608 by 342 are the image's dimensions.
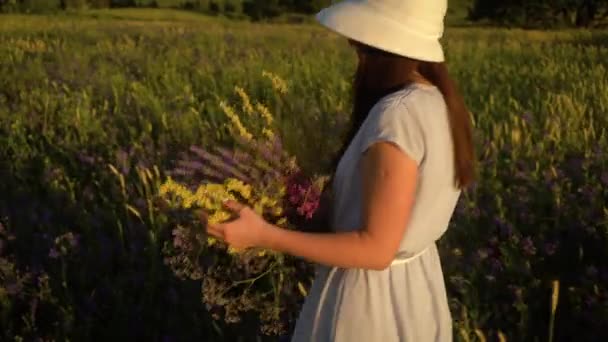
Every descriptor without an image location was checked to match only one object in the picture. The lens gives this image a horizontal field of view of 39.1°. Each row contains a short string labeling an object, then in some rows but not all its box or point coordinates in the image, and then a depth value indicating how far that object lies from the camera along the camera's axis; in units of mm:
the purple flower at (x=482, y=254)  3027
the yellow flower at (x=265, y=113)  1911
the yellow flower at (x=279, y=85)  1953
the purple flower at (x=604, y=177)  3430
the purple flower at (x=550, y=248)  3068
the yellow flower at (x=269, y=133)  1881
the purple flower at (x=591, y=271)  2901
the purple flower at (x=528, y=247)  3051
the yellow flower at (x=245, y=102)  1930
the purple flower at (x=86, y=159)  4320
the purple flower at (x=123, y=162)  4079
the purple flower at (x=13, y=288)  3201
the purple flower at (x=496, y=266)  3049
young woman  1626
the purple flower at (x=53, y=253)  3299
